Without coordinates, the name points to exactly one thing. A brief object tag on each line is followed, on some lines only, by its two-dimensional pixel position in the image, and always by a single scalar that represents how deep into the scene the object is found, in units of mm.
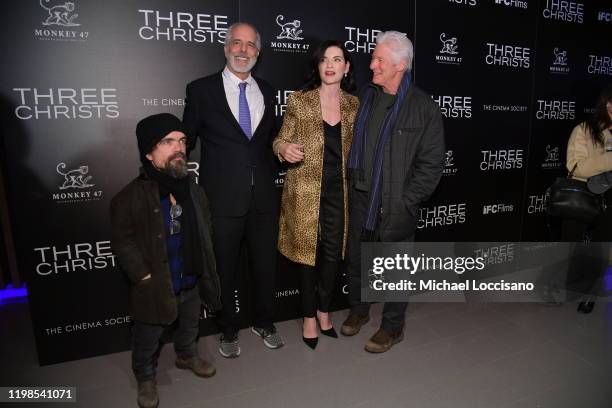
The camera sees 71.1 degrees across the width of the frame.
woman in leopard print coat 2650
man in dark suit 2611
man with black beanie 2131
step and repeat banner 2559
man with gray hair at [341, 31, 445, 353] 2570
